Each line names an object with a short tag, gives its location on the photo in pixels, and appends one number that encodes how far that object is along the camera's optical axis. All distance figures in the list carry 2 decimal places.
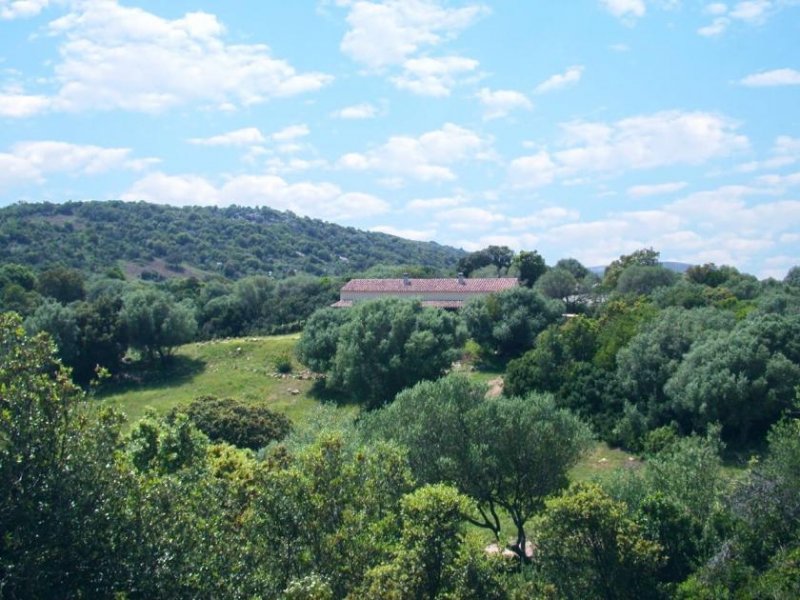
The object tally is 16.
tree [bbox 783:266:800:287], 82.41
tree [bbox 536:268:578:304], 77.06
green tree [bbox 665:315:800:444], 35.56
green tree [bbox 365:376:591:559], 24.86
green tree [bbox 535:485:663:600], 18.31
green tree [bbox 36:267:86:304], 75.81
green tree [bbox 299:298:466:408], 46.06
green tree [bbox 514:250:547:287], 87.56
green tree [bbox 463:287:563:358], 52.75
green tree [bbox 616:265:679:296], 76.25
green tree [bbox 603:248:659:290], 87.12
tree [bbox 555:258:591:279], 103.25
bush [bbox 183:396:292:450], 37.78
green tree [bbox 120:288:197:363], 54.97
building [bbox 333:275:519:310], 68.94
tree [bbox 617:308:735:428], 38.38
